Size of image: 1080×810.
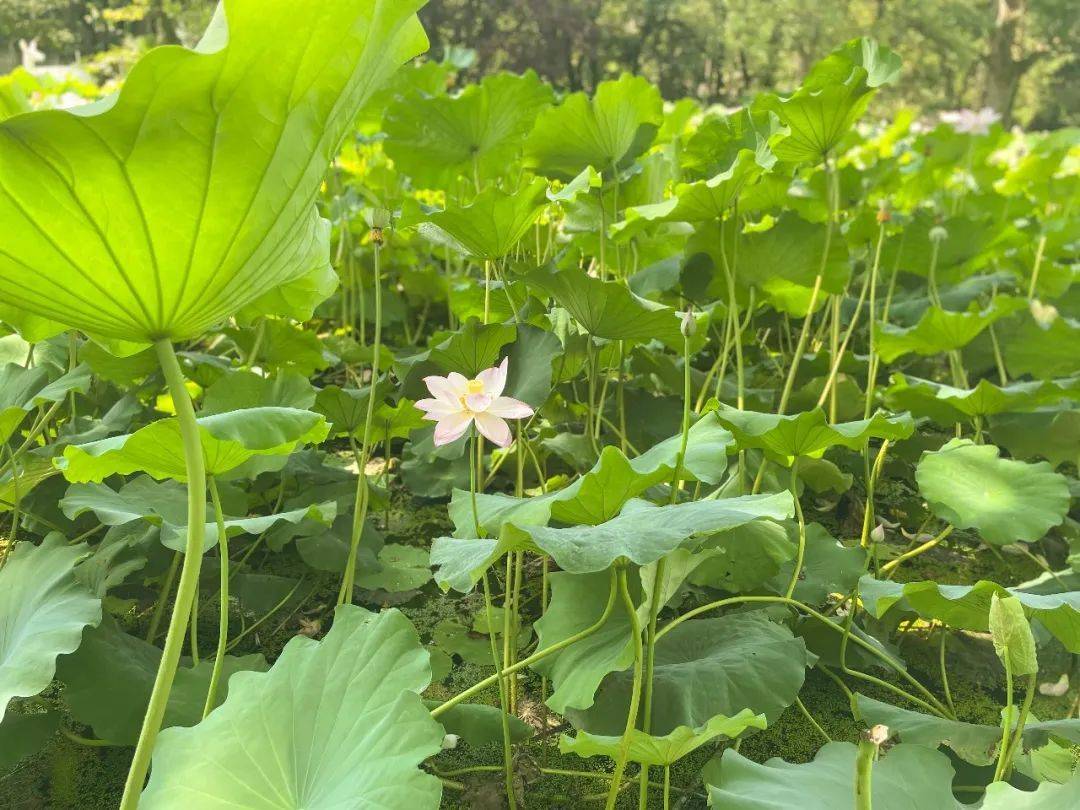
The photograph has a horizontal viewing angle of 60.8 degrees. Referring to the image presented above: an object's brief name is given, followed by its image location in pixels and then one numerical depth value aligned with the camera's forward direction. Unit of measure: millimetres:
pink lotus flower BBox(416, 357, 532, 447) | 815
